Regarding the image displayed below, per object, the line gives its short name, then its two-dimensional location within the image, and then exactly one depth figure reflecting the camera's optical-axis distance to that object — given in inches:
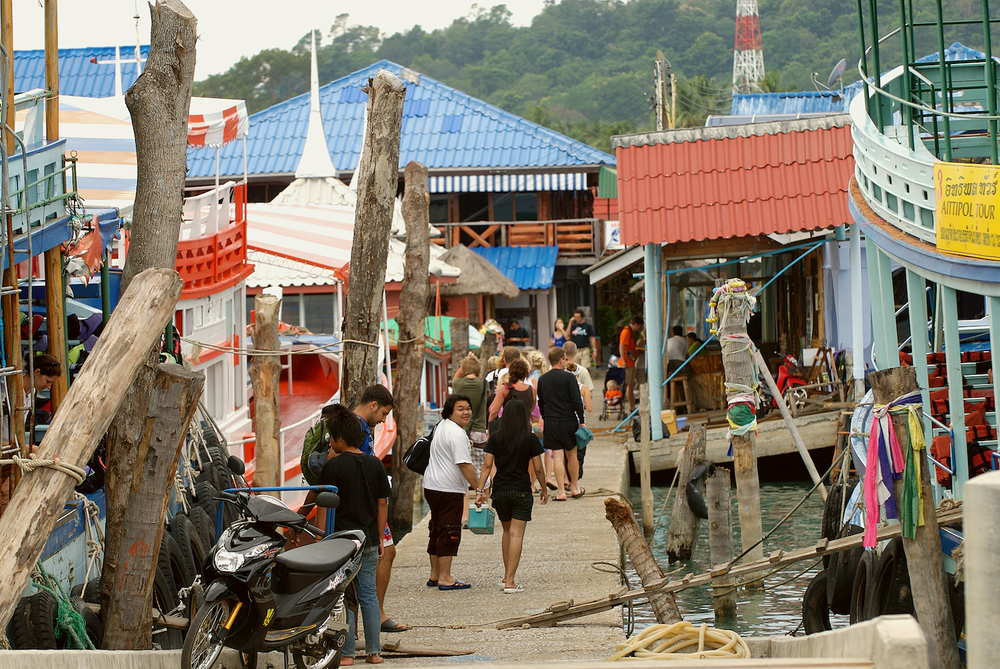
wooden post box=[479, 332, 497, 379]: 1433.3
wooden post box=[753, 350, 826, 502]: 968.9
